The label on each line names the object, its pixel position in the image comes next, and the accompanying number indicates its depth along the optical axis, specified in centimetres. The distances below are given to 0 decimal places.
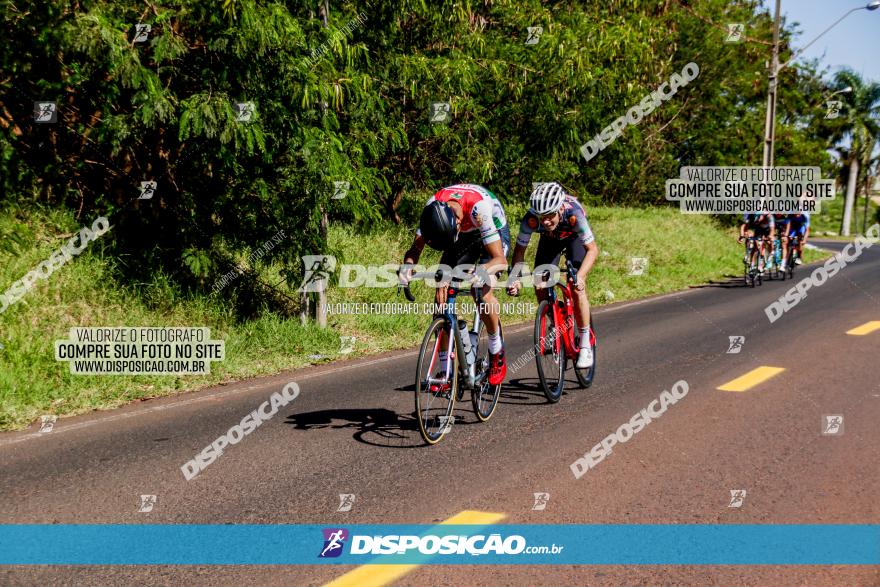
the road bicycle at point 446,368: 554
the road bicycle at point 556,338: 684
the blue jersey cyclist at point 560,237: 641
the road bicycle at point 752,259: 1789
